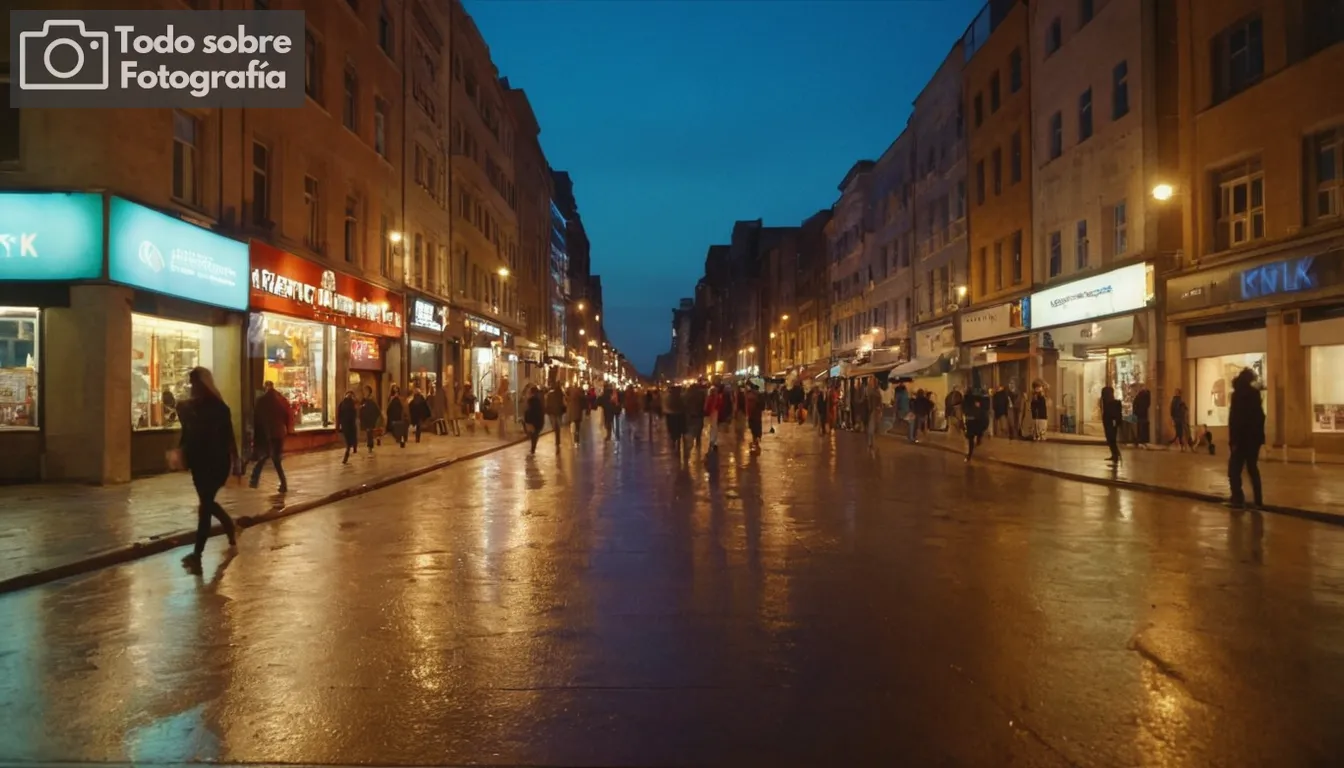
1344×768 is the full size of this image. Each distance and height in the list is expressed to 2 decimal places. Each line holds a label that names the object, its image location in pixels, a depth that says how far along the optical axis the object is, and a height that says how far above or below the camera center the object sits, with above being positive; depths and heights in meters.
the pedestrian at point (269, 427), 16.73 -0.41
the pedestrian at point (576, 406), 35.28 -0.25
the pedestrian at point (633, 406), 38.22 -0.28
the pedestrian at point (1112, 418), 20.78 -0.52
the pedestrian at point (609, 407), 36.71 -0.31
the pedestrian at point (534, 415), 27.02 -0.42
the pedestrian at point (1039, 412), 30.58 -0.55
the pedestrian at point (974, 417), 24.47 -0.55
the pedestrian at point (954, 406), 36.25 -0.40
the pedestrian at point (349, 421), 23.34 -0.45
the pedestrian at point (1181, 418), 24.78 -0.63
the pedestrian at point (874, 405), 28.89 -0.26
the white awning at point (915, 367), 40.50 +1.17
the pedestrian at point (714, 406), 30.89 -0.25
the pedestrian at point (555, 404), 30.61 -0.14
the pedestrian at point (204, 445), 10.29 -0.44
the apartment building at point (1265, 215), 20.78 +4.00
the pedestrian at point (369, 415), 26.22 -0.35
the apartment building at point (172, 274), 16.86 +2.85
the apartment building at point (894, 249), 48.94 +7.72
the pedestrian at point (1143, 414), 26.05 -0.55
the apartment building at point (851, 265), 58.56 +8.26
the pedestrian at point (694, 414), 24.41 -0.39
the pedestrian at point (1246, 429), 14.04 -0.52
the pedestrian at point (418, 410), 30.00 -0.27
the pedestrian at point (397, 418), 28.17 -0.48
